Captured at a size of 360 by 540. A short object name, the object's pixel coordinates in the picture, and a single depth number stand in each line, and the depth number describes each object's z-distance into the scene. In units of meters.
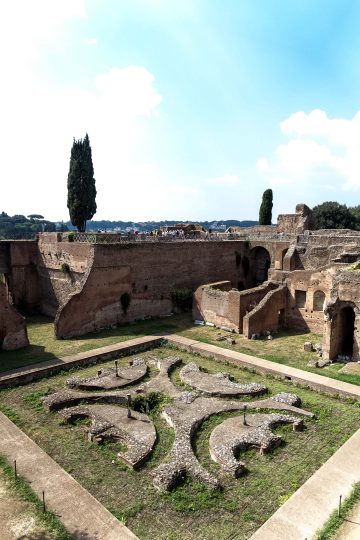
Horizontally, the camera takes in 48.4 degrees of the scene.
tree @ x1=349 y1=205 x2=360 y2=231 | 49.28
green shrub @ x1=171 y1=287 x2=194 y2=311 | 26.91
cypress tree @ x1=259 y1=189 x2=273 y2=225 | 47.80
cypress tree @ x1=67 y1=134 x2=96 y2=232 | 39.81
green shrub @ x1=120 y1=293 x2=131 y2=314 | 24.15
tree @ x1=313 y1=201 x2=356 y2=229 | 47.94
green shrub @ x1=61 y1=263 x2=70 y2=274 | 25.67
